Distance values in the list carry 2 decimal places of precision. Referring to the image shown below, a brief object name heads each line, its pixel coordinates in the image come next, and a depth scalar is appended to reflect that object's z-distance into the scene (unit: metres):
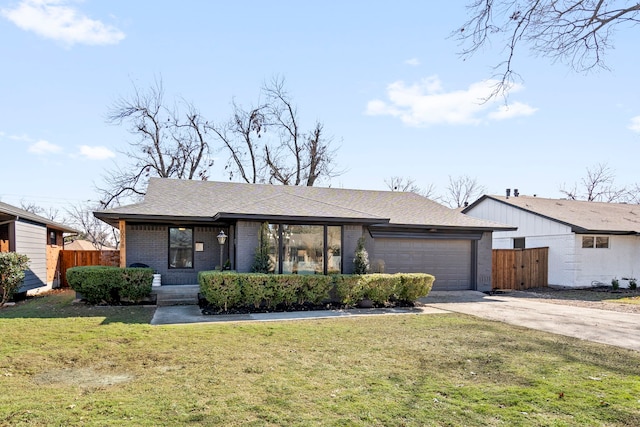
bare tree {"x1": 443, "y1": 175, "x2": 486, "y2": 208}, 43.53
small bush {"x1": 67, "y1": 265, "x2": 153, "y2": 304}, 11.20
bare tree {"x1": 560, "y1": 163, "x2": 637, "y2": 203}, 36.97
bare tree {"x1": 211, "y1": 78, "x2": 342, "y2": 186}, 28.88
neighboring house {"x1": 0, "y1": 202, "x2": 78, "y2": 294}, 12.90
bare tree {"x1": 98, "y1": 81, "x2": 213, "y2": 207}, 26.11
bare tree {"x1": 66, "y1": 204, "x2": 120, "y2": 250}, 39.19
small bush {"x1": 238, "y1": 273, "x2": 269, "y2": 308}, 10.52
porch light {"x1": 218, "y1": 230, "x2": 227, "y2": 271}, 12.18
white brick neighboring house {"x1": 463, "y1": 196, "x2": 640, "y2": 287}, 17.36
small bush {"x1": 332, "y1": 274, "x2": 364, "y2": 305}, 11.33
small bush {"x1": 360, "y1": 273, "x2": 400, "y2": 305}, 11.48
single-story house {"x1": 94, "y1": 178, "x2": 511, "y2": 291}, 12.00
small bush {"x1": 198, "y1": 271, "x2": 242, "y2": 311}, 10.27
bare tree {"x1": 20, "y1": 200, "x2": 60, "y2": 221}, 44.38
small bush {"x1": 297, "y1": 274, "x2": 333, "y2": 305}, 11.15
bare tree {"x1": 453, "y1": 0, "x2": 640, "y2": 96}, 6.31
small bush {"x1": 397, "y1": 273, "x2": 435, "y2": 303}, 11.79
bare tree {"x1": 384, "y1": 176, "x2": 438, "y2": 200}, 41.72
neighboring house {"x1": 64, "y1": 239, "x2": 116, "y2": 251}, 24.87
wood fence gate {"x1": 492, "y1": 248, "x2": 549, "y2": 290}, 17.39
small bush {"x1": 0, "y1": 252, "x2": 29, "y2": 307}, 10.98
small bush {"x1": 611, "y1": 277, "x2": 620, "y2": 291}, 17.25
